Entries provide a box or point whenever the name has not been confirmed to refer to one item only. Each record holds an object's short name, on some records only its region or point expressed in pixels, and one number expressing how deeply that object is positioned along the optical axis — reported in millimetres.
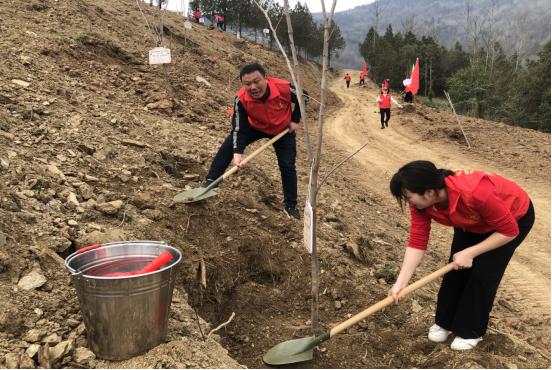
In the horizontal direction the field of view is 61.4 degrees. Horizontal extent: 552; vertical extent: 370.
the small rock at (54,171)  4000
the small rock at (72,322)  2537
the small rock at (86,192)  3842
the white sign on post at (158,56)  7207
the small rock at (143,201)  4031
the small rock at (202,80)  11719
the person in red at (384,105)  14898
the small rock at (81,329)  2484
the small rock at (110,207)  3678
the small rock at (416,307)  3484
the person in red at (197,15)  27420
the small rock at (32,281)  2646
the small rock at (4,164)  3756
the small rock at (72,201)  3621
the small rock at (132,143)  5242
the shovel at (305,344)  2662
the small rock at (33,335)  2352
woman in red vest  2457
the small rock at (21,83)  5781
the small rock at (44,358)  2238
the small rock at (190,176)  5078
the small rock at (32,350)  2257
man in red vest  4184
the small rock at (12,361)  2149
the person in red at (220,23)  28838
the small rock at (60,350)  2295
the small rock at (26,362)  2176
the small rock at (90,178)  4203
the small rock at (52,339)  2365
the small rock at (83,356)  2338
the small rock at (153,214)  3937
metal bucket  2195
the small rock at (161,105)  7566
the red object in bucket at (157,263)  2424
